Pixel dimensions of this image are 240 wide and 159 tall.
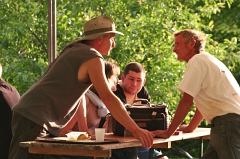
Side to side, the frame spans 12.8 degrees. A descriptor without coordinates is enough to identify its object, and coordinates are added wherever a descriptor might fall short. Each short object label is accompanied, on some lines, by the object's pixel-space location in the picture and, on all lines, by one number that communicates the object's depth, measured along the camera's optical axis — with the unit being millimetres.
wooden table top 5861
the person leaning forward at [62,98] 6045
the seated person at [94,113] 7708
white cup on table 6144
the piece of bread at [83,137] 6412
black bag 7492
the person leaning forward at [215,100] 7352
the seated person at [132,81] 8974
